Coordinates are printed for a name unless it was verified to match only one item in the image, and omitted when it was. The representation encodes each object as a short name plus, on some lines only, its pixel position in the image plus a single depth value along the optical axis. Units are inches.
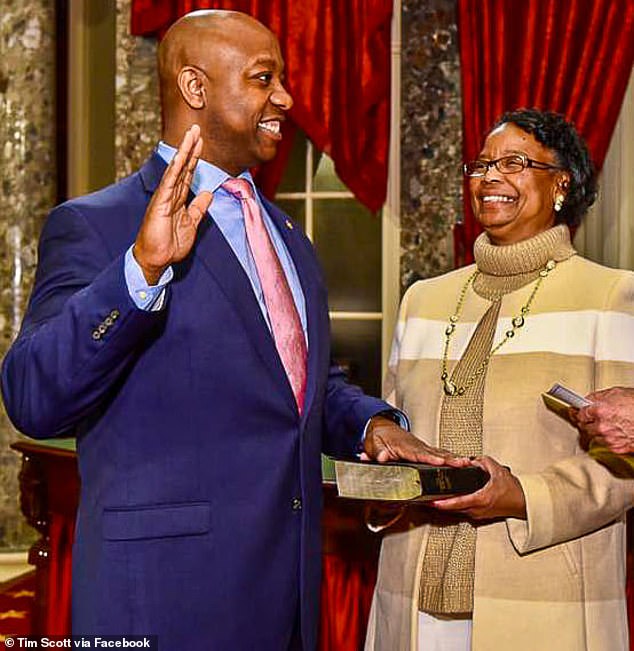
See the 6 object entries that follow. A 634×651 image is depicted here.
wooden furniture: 121.9
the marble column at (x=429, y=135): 232.1
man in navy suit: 70.0
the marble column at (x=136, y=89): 238.1
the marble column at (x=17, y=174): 233.1
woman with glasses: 88.4
